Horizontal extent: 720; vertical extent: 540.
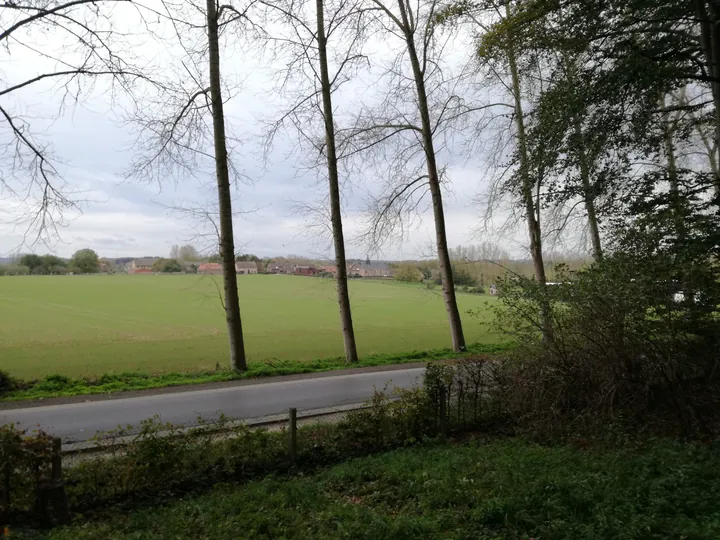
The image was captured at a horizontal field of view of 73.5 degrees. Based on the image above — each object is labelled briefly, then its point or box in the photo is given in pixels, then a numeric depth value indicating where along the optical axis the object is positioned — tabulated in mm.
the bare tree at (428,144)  16984
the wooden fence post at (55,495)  4738
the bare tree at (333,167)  16297
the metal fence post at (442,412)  7457
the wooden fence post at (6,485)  4551
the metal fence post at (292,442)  6254
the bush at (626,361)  7363
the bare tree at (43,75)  8492
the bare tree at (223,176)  13922
